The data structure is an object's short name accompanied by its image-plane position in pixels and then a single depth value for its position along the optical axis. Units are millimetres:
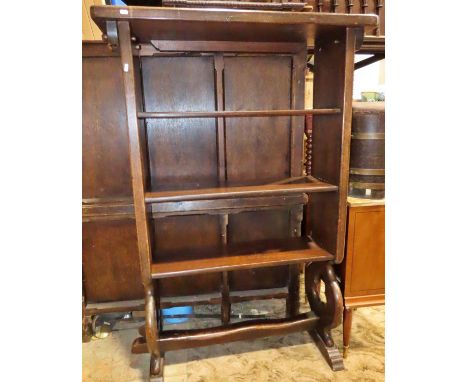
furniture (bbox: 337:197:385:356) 1500
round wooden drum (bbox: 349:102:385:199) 1466
